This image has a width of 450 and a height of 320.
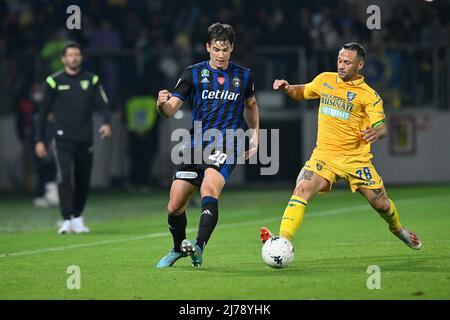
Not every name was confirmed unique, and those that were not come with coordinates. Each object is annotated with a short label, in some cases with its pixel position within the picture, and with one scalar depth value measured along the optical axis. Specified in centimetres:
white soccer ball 1002
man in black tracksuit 1516
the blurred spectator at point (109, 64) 2322
